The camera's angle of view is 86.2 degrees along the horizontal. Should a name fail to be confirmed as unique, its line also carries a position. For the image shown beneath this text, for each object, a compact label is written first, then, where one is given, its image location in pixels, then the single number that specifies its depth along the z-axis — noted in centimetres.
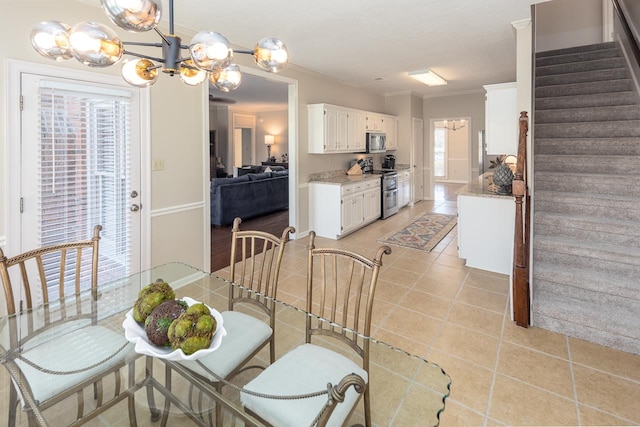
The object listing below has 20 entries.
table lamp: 1082
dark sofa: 595
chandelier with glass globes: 119
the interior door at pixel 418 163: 794
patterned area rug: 500
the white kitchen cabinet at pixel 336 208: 527
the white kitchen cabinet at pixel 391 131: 736
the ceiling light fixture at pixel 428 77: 544
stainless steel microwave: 664
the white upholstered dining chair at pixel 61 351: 139
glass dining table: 127
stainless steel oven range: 654
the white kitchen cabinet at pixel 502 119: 388
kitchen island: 377
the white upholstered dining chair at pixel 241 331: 152
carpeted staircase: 252
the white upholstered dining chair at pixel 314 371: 123
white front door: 246
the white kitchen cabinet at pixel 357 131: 614
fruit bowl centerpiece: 117
